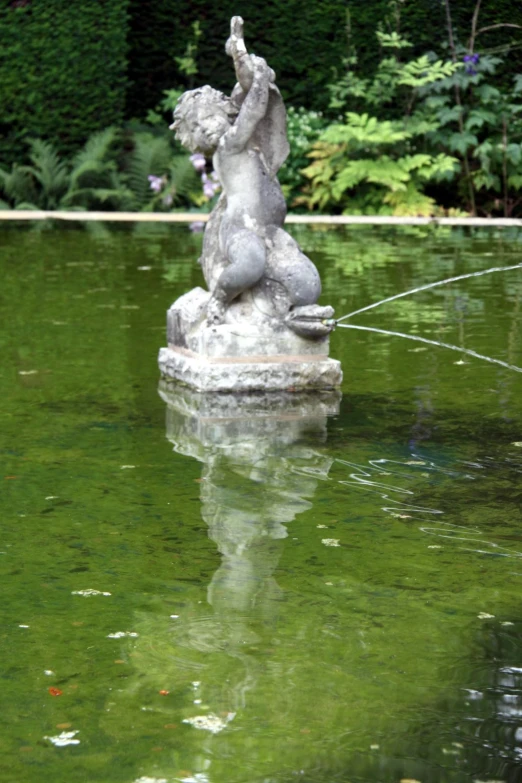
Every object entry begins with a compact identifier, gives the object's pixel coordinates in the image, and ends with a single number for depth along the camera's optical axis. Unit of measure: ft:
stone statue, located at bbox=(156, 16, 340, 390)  23.75
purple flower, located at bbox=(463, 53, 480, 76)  55.06
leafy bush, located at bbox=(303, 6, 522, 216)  53.21
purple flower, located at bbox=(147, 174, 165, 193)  55.93
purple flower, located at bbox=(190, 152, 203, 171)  53.30
